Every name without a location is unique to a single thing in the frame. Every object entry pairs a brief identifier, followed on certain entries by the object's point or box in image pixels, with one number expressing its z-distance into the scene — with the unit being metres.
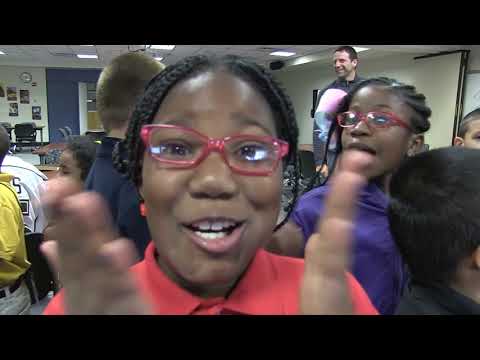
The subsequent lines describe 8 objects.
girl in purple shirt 1.10
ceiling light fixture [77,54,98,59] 11.04
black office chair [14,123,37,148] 10.73
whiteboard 6.70
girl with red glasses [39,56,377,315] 0.45
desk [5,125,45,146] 10.43
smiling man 3.11
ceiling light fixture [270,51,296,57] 9.88
